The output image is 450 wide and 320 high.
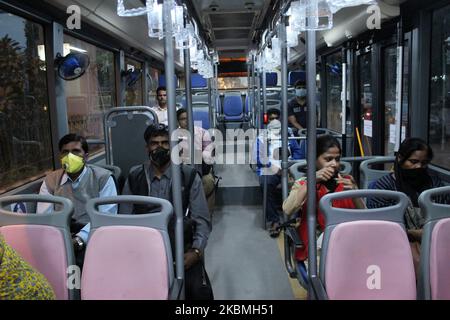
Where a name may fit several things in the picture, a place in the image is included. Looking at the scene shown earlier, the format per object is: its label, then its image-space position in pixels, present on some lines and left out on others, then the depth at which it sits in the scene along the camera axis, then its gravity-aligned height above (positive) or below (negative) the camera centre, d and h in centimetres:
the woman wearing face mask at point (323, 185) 227 -41
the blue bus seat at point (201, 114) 727 +2
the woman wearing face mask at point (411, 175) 238 -38
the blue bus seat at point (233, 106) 1036 +19
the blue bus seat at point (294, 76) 767 +68
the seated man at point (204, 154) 446 -43
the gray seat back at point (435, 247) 179 -59
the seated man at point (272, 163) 462 -56
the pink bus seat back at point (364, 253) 183 -62
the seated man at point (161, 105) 521 +14
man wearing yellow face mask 263 -42
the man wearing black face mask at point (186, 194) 232 -46
